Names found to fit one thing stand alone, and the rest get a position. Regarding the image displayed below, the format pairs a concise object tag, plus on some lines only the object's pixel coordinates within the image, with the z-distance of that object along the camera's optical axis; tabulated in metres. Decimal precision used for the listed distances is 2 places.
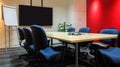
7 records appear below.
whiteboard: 2.75
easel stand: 3.16
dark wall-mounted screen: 3.27
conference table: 1.00
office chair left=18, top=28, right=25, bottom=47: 2.00
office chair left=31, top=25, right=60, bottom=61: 1.07
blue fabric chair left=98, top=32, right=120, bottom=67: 0.94
